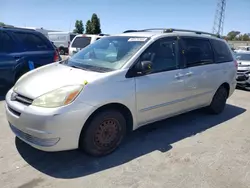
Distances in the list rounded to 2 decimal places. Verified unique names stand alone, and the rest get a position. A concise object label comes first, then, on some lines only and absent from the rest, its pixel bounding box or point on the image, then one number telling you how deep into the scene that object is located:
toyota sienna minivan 2.89
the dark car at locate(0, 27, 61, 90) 6.07
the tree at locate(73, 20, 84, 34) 51.84
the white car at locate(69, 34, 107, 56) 12.55
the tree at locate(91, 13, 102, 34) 46.69
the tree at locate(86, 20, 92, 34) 47.26
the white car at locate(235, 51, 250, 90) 8.91
